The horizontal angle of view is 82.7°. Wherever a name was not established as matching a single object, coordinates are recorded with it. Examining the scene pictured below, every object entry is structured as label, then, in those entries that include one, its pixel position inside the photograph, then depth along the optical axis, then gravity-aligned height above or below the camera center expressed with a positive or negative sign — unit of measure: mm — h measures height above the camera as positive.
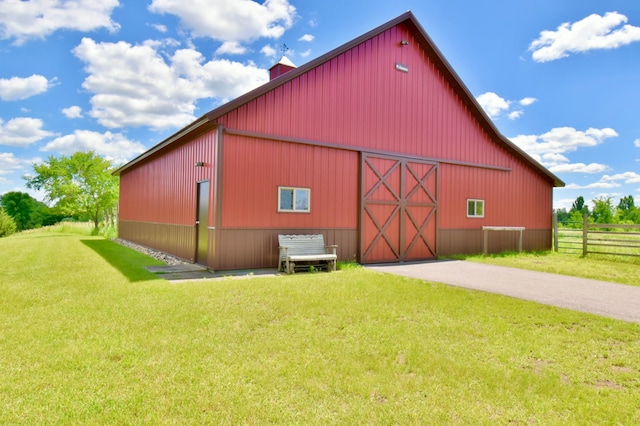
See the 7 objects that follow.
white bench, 9039 -888
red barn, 9383 +1629
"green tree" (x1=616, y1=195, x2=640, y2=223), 40916 +833
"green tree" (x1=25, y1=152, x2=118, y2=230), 29906 +2753
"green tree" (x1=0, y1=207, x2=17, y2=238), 33281 -1024
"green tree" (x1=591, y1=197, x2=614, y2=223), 38250 +1140
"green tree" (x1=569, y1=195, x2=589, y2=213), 81100 +4152
